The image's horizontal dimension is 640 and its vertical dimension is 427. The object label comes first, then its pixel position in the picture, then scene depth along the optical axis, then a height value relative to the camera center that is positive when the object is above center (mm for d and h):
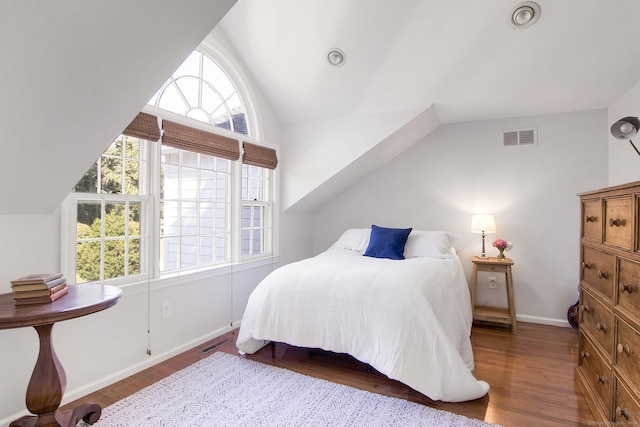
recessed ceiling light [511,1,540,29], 2307 +1366
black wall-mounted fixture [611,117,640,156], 1752 +447
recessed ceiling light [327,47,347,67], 2994 +1385
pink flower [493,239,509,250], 3477 -302
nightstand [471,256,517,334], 3303 -790
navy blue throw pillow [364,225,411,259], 3303 -286
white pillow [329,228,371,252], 3725 -291
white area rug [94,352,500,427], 1849 -1106
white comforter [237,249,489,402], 1987 -689
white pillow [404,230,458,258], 3312 -300
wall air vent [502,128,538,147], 3604 +812
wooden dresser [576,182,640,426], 1462 -441
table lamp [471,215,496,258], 3490 -100
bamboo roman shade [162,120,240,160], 2629 +602
